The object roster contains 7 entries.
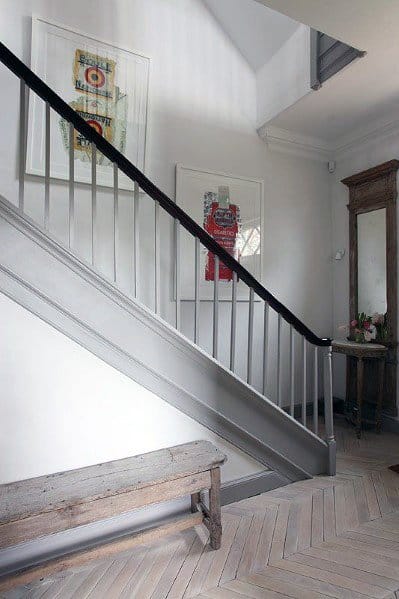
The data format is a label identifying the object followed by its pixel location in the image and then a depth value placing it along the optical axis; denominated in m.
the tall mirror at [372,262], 3.49
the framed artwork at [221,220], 3.29
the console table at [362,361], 3.23
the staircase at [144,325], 1.59
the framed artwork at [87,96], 2.69
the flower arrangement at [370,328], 3.38
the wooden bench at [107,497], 1.36
